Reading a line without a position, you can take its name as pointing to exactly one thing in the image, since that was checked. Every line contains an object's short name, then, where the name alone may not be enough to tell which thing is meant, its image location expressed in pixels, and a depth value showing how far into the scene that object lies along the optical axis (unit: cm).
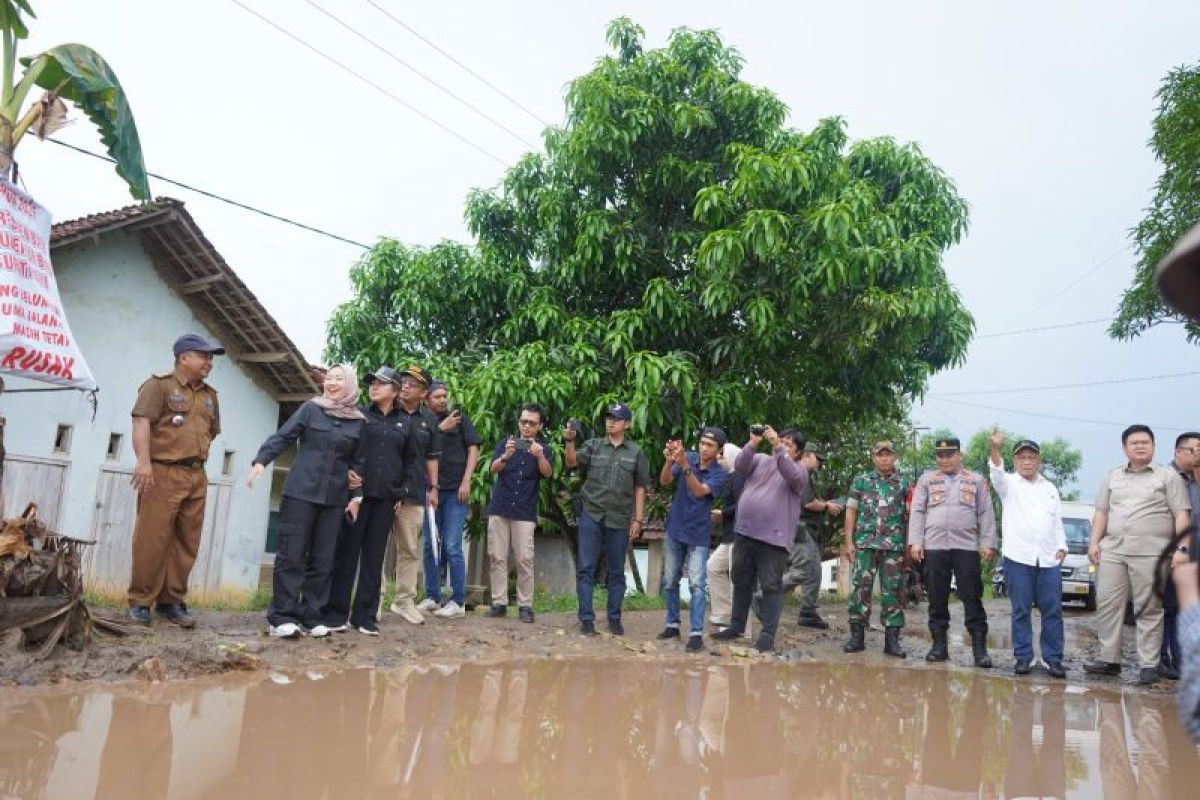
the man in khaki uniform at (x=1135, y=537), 652
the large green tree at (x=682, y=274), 1023
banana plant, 525
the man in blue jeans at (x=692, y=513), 730
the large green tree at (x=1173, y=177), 1386
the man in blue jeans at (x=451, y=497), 762
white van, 1870
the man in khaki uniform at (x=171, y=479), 581
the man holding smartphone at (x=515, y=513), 765
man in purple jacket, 709
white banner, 480
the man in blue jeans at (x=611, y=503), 731
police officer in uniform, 710
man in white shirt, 681
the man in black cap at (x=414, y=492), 694
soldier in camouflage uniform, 740
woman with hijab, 574
